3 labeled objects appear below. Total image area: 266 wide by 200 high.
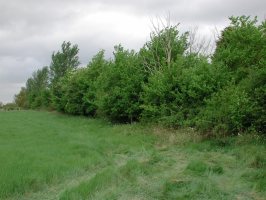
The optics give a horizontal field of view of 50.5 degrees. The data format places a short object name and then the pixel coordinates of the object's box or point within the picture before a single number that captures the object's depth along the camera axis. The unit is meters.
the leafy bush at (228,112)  10.93
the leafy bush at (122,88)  19.05
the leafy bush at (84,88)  27.27
